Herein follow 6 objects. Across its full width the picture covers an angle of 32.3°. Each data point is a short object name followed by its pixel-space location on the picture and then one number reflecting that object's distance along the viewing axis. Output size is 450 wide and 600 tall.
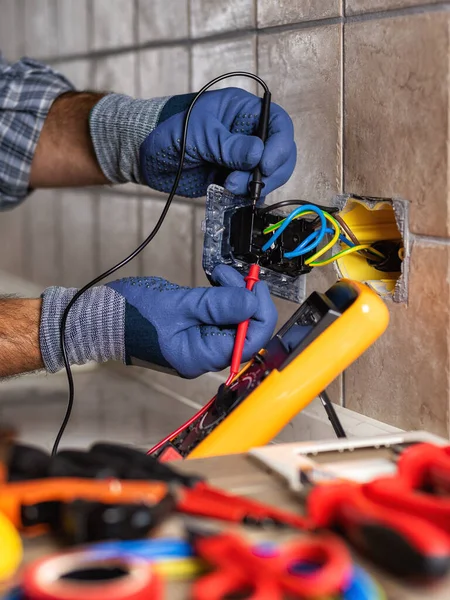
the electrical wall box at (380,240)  0.92
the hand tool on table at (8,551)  0.42
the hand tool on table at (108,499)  0.45
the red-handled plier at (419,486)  0.46
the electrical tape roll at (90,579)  0.37
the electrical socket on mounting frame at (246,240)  0.89
